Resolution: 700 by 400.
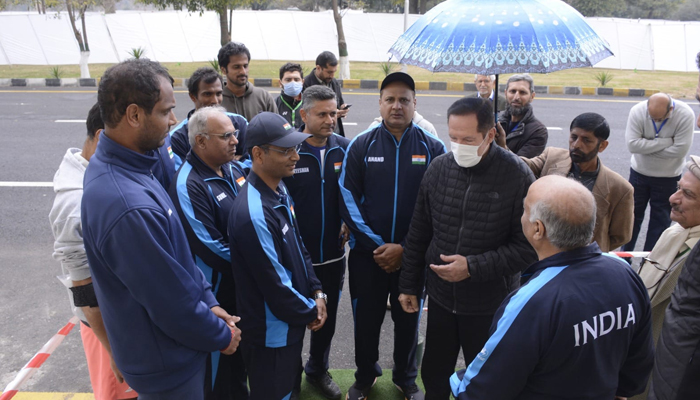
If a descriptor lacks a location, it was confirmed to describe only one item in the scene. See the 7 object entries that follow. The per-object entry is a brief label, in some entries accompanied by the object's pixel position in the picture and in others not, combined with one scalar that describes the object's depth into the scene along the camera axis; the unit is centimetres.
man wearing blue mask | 578
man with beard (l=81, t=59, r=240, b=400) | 199
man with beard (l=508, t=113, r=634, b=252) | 338
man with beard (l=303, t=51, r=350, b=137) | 605
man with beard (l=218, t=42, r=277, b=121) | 495
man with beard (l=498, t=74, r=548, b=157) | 459
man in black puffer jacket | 282
